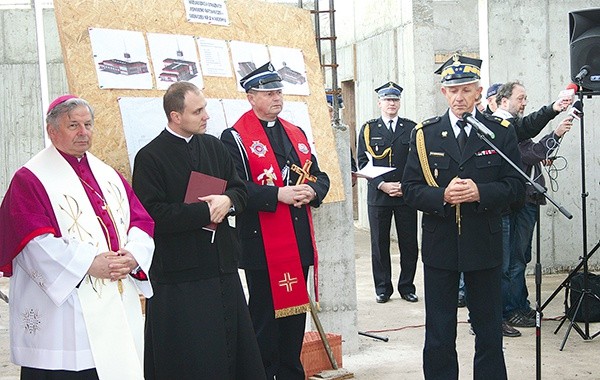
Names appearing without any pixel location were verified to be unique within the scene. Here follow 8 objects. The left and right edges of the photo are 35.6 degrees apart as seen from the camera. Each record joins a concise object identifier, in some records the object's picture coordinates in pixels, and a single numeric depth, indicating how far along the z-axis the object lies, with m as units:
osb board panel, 4.77
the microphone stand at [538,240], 4.70
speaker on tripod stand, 6.76
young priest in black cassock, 4.45
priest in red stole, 5.20
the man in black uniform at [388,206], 8.82
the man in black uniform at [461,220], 4.95
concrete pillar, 6.64
